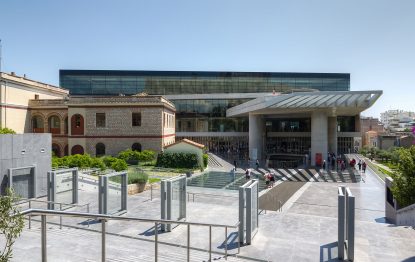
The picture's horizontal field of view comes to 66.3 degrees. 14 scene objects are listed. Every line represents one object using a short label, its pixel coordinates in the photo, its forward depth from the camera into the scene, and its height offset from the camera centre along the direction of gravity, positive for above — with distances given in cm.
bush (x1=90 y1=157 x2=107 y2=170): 2731 -277
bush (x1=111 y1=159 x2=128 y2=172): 2713 -289
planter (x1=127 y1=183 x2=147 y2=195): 2047 -370
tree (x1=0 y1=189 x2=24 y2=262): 411 -115
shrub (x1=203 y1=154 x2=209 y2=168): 3473 -305
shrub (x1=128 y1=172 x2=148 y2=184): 2105 -306
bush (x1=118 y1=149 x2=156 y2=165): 3412 -261
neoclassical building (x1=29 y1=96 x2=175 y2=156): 3722 +97
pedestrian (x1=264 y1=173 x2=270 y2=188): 2500 -368
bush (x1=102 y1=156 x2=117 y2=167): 2977 -273
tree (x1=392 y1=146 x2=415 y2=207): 1278 -197
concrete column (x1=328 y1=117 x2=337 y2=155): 4609 -17
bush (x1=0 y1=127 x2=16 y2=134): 2166 +6
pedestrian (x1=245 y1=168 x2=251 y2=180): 2790 -374
